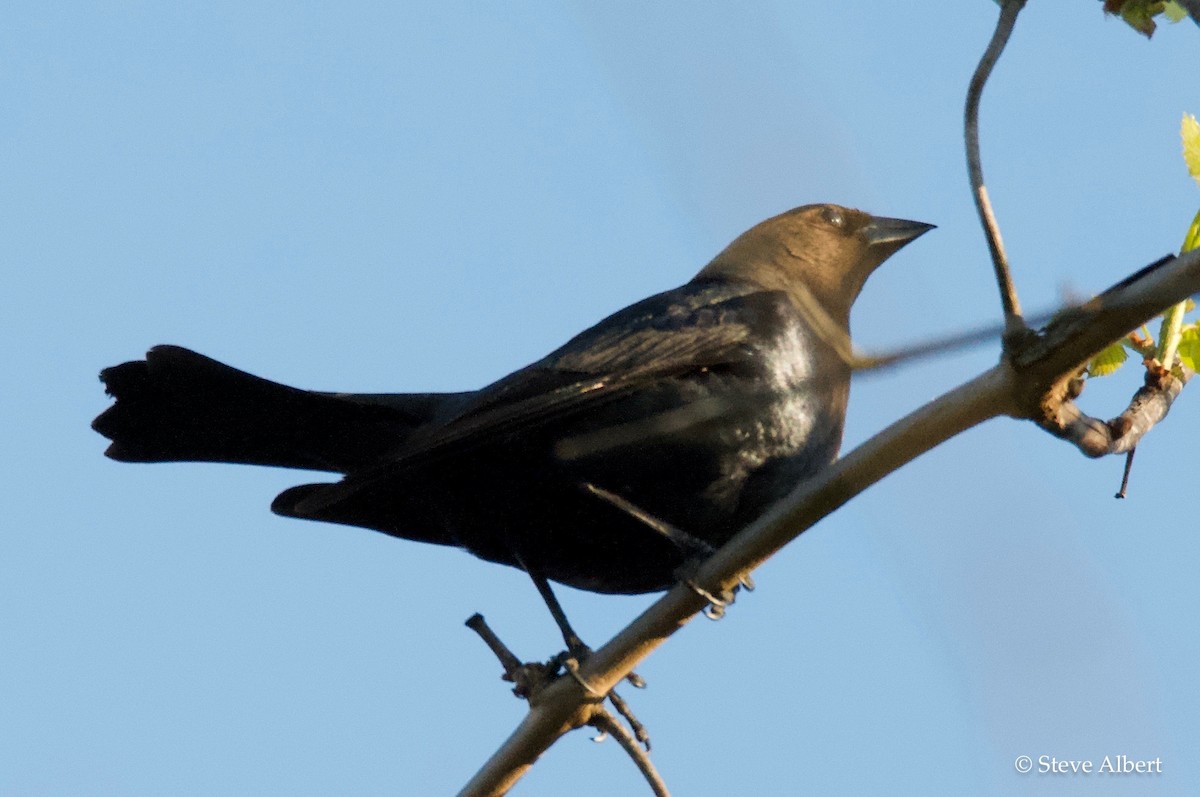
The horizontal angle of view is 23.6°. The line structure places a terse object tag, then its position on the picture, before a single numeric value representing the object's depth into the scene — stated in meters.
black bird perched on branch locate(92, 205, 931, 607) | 8.56
